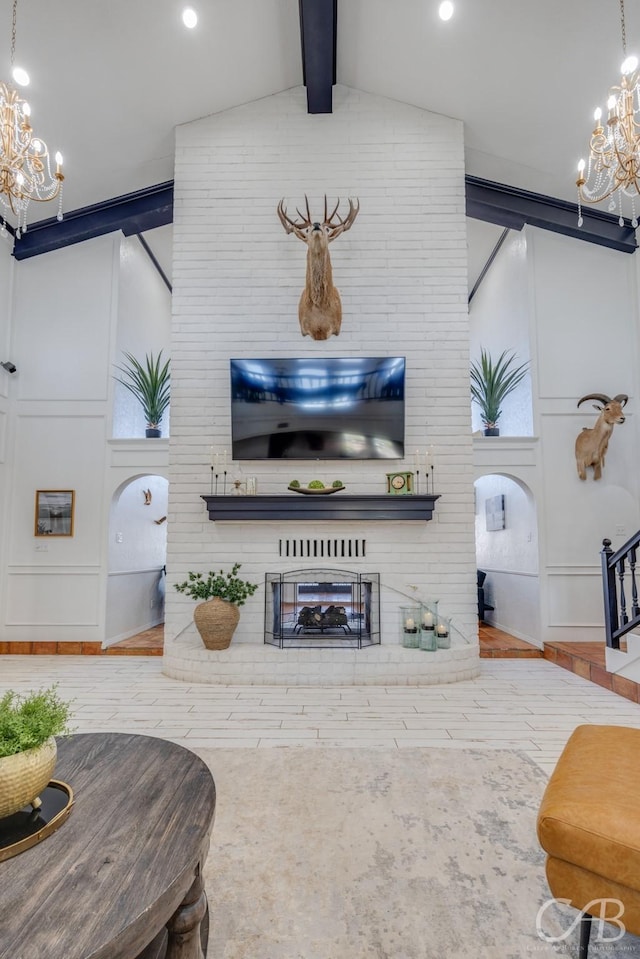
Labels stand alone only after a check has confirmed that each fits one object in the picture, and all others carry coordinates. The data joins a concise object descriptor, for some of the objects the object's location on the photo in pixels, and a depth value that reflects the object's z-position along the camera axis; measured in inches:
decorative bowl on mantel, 197.3
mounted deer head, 183.0
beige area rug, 64.7
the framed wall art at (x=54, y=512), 240.5
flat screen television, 205.3
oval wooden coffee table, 39.8
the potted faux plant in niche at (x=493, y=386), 253.6
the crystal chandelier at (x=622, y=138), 132.0
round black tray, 49.9
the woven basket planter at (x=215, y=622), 188.4
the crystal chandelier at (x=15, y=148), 136.3
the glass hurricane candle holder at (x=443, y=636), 193.1
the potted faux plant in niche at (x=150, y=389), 255.0
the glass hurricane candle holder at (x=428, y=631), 190.1
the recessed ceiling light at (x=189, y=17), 177.0
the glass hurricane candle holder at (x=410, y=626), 193.3
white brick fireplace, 203.5
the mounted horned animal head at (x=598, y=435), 224.7
